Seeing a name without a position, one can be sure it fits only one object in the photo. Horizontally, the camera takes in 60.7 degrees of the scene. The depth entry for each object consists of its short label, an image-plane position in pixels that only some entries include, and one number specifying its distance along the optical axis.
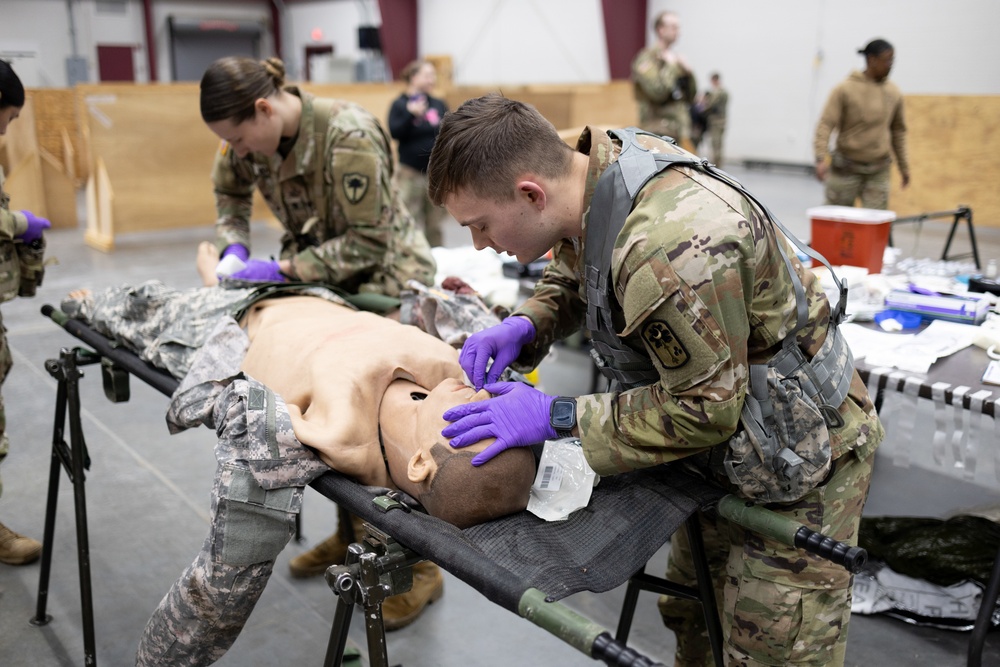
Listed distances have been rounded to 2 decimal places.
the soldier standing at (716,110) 12.58
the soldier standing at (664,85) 6.68
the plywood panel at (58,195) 8.77
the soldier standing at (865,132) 5.65
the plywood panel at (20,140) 7.94
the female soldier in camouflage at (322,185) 2.46
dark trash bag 2.77
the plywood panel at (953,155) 8.02
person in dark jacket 6.51
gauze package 1.52
